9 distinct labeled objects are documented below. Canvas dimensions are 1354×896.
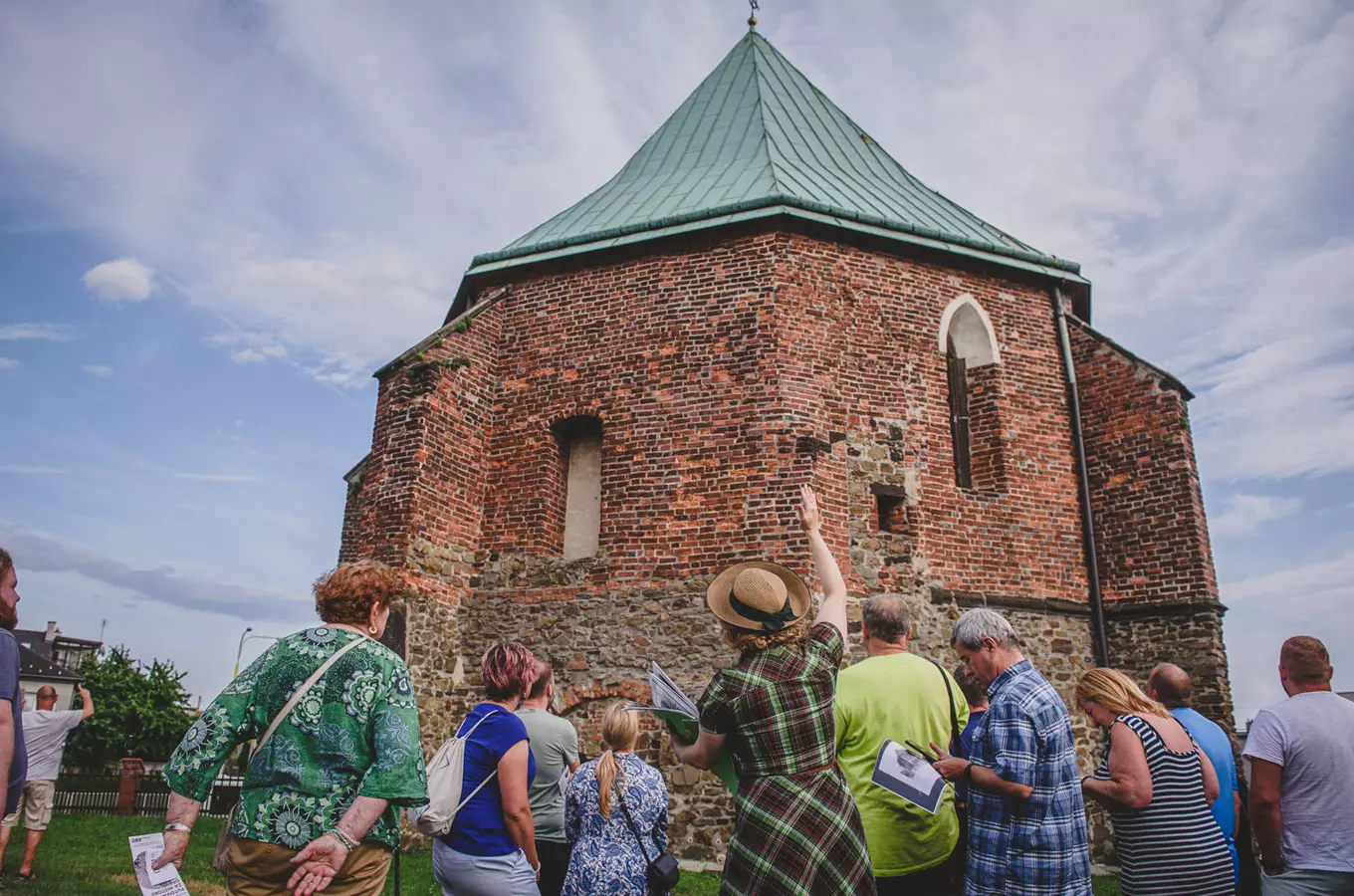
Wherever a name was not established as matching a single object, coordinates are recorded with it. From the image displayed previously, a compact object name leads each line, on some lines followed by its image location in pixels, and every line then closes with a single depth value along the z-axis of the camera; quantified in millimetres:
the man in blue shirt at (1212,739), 4105
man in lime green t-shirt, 3439
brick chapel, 9422
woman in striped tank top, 3375
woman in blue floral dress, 3870
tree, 26344
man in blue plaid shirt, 3107
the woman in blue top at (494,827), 3455
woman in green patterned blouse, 2678
